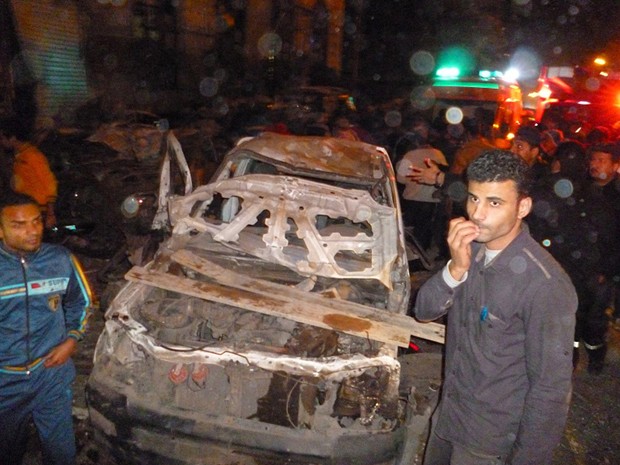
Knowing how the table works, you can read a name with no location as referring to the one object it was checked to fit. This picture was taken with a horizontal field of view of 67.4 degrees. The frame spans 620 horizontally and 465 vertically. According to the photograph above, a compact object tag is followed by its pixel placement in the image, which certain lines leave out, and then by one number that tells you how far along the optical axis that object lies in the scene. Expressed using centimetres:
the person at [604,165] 361
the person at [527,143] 462
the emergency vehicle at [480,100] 871
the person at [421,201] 625
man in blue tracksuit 223
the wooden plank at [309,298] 280
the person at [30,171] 454
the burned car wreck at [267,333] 235
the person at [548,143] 616
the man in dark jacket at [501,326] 161
